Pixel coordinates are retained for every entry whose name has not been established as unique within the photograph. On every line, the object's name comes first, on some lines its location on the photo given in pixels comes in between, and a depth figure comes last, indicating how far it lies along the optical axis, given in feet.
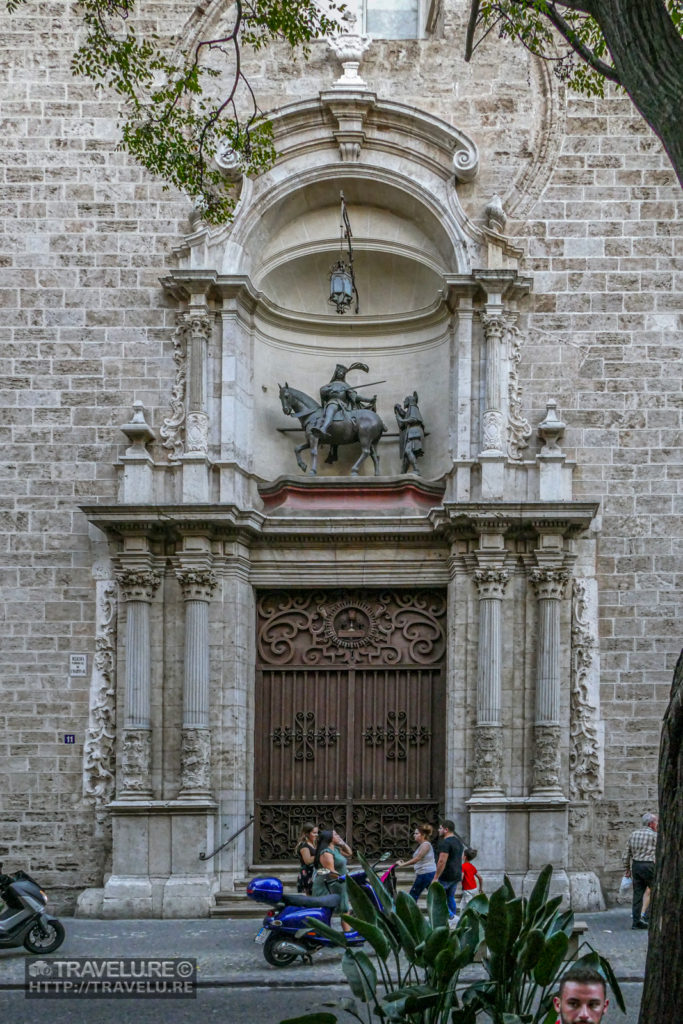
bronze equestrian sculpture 55.16
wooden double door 53.06
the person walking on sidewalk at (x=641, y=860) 44.60
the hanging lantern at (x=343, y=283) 52.60
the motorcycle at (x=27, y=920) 39.47
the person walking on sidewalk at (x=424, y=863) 43.83
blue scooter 37.93
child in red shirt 43.32
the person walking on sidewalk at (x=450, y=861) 41.81
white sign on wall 51.83
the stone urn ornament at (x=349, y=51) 53.83
